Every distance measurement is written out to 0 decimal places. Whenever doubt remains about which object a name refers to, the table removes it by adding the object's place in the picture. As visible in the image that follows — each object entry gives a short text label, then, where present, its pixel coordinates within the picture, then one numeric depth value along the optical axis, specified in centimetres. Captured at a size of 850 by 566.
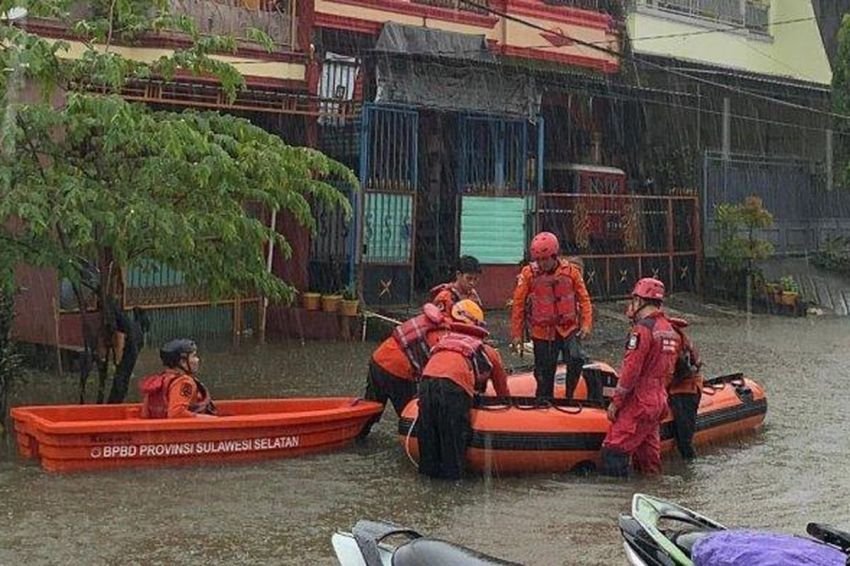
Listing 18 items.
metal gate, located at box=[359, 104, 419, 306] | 1772
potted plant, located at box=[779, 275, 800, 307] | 2262
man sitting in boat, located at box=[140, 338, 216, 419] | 946
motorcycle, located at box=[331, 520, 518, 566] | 432
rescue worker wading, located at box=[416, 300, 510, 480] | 914
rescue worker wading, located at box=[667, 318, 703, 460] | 998
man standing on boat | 1077
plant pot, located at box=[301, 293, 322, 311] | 1739
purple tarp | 396
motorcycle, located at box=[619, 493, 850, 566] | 416
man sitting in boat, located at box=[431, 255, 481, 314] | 1066
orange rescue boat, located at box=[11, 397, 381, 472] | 912
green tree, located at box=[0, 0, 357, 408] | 965
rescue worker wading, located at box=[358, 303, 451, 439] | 1029
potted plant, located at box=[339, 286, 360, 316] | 1710
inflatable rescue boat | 945
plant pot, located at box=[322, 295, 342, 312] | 1720
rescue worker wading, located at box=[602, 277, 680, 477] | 921
